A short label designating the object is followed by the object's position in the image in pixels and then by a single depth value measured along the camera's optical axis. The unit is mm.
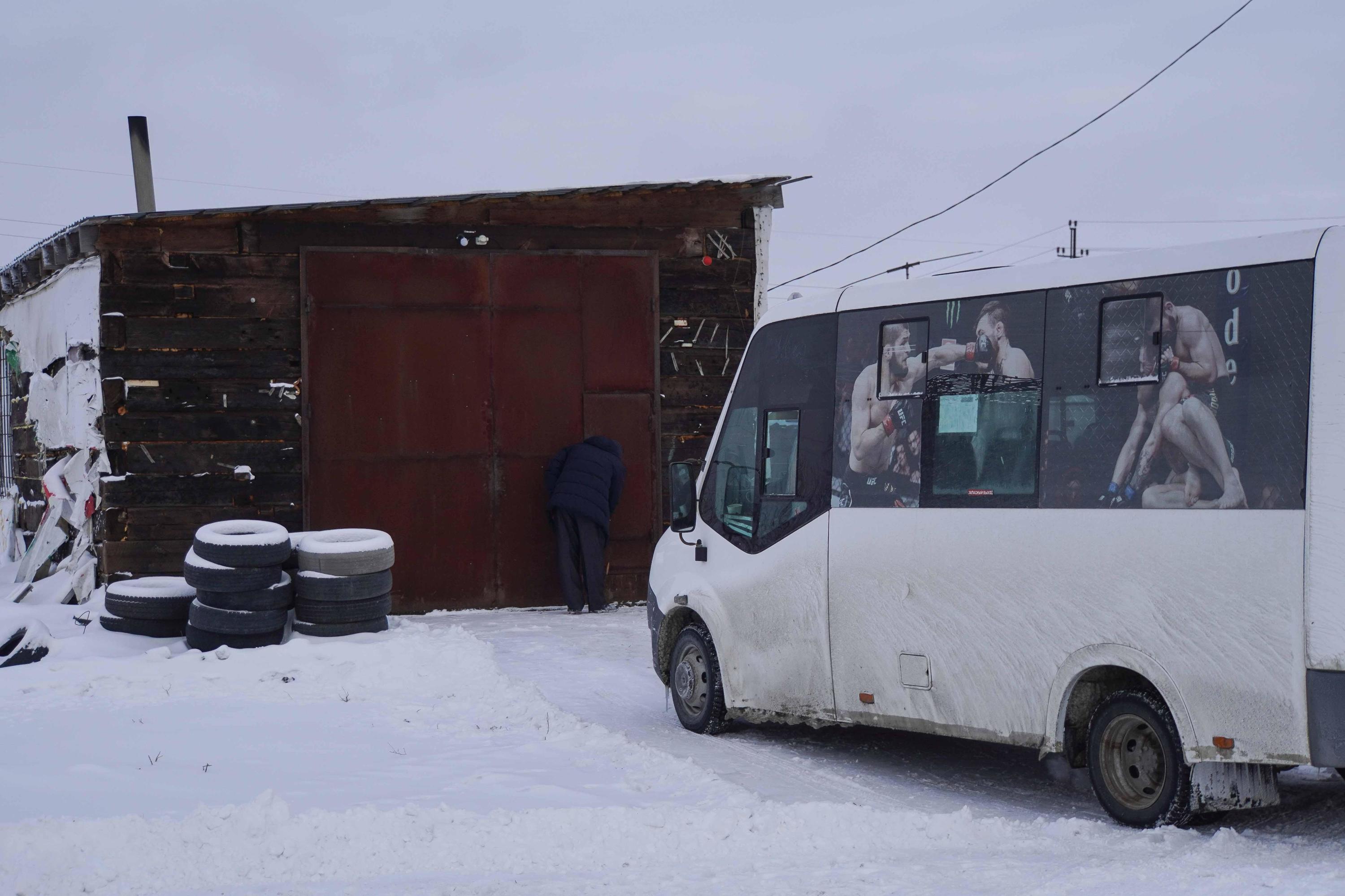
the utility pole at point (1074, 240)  42719
